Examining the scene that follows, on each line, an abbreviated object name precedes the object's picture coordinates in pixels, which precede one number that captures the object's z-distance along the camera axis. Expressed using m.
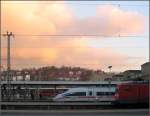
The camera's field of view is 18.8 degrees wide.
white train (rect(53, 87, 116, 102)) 58.38
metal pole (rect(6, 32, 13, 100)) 69.07
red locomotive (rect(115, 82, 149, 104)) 41.56
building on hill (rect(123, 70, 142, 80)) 68.80
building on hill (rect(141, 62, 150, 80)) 55.96
